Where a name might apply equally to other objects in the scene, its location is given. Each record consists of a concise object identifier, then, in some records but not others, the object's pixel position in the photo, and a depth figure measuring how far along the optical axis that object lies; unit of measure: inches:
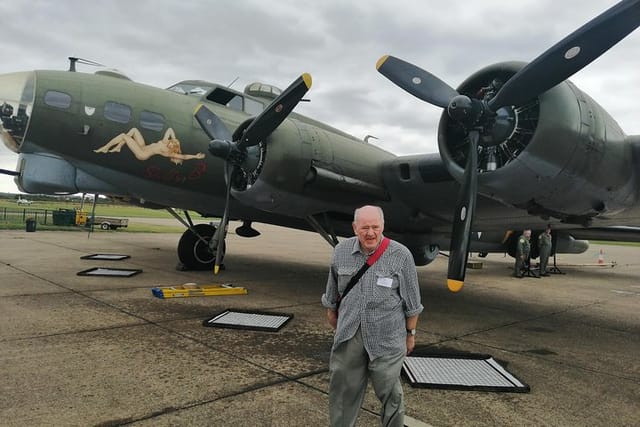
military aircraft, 210.1
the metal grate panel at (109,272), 373.7
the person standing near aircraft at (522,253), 570.3
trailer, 1129.4
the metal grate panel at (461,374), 155.3
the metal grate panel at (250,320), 222.4
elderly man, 99.6
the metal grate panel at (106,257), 498.3
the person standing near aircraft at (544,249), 594.9
